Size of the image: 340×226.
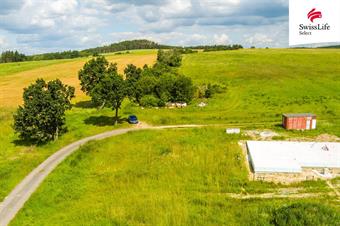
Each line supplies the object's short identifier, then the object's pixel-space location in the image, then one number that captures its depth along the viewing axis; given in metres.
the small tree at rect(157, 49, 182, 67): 140.00
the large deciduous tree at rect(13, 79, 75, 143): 54.56
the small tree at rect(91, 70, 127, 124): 63.78
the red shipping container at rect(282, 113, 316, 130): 60.66
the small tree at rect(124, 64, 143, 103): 83.38
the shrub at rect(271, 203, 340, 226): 30.55
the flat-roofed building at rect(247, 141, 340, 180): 43.22
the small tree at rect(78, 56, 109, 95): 82.25
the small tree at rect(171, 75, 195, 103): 82.56
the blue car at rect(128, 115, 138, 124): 66.56
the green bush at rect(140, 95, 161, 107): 81.08
